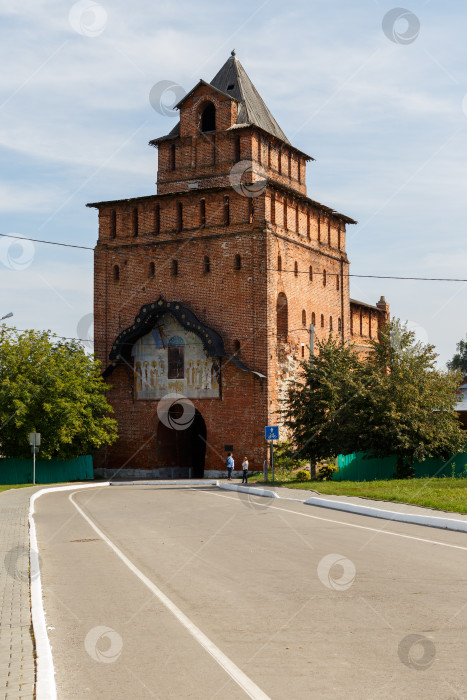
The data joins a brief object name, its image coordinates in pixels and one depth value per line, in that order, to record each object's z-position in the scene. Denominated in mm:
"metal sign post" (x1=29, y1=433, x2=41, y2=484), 37344
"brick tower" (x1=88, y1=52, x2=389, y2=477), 43250
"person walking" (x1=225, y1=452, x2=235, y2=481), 40719
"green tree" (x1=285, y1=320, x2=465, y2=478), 33281
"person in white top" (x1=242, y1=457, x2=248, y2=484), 36500
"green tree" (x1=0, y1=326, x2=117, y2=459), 42812
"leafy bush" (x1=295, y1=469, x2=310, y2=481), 40375
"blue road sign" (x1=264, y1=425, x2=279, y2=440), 34812
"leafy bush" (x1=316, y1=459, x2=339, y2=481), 40594
